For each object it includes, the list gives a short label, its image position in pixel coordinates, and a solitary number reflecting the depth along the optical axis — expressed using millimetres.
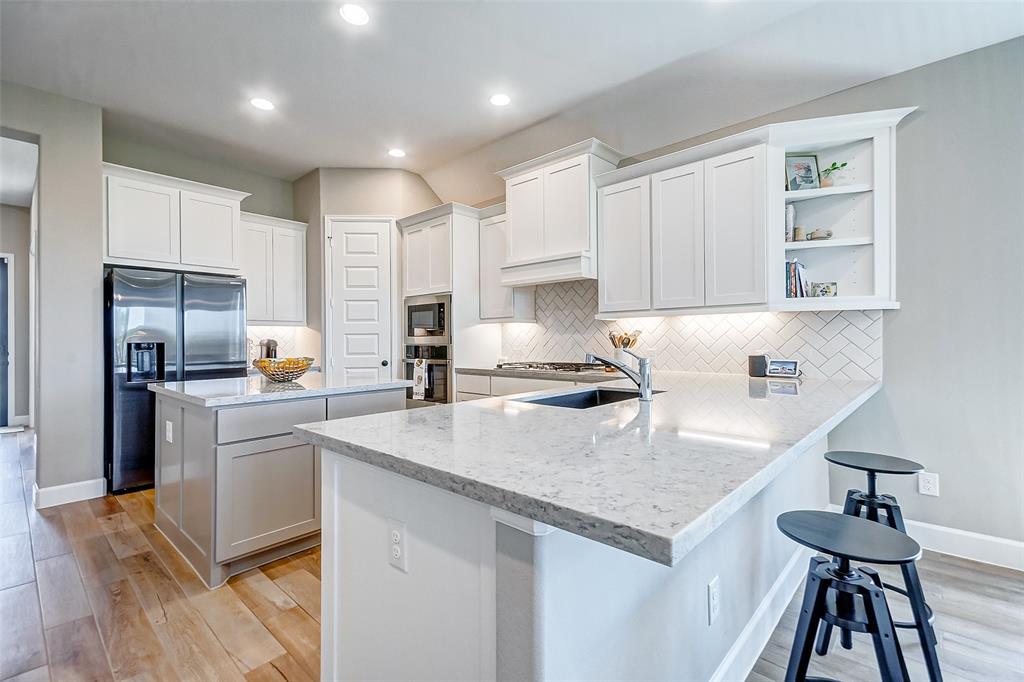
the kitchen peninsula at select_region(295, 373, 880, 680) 727
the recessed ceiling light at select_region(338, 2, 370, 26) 2521
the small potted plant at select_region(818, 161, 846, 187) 2801
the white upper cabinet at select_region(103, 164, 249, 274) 3621
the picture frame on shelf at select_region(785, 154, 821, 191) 2855
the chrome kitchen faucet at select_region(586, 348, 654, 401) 1873
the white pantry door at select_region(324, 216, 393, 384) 4785
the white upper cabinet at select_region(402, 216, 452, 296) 4371
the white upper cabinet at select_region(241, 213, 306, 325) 4664
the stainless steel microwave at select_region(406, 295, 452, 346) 4363
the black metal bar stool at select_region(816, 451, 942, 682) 1477
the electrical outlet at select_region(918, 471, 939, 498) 2555
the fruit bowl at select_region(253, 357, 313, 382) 2601
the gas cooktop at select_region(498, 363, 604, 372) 3718
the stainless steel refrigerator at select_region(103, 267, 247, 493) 3463
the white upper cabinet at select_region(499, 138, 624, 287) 3539
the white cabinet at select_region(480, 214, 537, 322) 4263
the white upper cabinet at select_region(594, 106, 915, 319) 2662
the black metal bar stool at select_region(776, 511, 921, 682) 1101
